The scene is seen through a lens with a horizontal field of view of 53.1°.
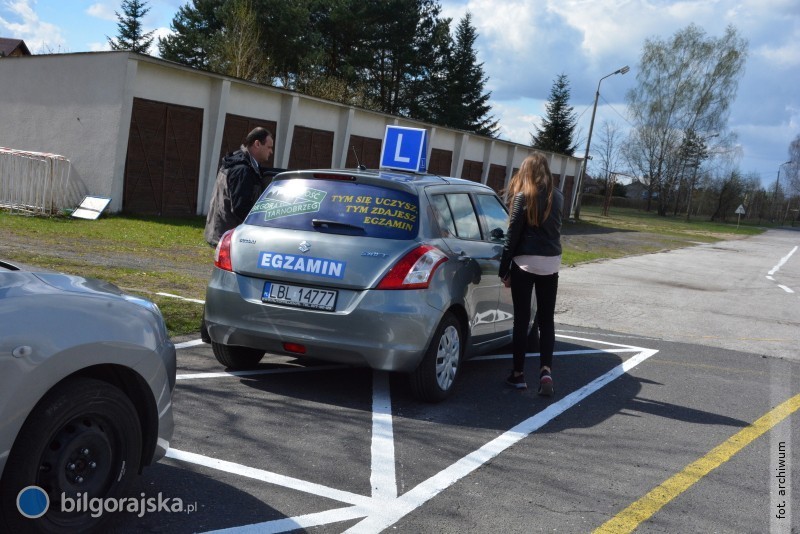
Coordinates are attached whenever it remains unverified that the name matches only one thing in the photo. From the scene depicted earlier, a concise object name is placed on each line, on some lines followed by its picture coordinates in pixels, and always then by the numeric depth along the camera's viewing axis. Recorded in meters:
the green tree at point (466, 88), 58.12
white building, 20.16
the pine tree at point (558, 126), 67.12
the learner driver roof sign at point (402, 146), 11.95
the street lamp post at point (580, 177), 45.12
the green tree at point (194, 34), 44.78
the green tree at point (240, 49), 36.00
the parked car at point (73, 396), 2.84
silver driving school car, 5.51
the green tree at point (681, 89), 69.38
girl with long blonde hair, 6.27
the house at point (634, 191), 99.35
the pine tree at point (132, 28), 68.62
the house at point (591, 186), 92.81
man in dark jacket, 6.86
